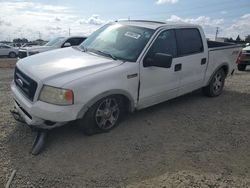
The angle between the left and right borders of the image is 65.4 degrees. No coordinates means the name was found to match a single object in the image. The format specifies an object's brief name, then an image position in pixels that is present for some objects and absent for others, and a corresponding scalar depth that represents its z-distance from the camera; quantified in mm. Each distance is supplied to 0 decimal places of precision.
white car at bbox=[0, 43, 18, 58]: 19726
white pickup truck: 2620
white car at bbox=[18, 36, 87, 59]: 8070
